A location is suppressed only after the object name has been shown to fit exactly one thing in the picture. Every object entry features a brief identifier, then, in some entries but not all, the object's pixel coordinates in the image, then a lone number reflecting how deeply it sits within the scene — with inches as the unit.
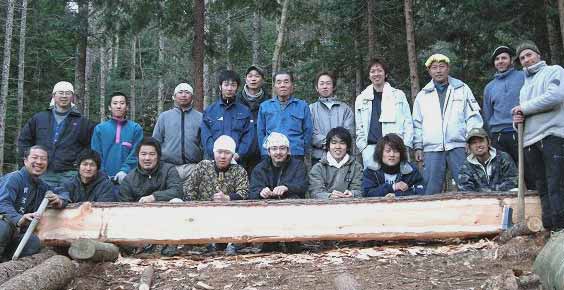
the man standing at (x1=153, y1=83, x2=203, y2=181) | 277.1
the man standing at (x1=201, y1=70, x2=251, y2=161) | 271.0
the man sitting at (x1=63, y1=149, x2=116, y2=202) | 243.4
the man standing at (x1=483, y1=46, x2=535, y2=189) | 253.8
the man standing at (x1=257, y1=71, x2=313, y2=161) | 264.4
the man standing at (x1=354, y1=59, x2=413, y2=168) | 263.7
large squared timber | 224.5
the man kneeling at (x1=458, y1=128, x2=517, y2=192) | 240.2
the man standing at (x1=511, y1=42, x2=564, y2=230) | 201.8
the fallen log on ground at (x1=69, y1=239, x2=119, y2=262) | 199.2
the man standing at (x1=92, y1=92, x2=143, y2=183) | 274.2
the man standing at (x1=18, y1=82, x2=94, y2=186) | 269.3
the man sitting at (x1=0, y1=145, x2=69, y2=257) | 213.9
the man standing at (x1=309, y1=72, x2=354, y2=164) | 274.2
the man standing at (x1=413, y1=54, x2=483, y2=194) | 255.6
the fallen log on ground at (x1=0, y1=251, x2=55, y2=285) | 178.1
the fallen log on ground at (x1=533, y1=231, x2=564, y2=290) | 153.3
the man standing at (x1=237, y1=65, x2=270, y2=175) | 276.2
